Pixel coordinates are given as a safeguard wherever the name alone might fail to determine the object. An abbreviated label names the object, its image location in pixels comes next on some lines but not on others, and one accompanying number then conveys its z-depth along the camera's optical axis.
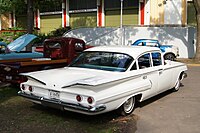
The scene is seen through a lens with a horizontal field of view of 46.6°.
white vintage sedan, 4.36
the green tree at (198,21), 13.17
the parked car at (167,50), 12.96
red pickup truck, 6.63
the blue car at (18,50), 8.00
